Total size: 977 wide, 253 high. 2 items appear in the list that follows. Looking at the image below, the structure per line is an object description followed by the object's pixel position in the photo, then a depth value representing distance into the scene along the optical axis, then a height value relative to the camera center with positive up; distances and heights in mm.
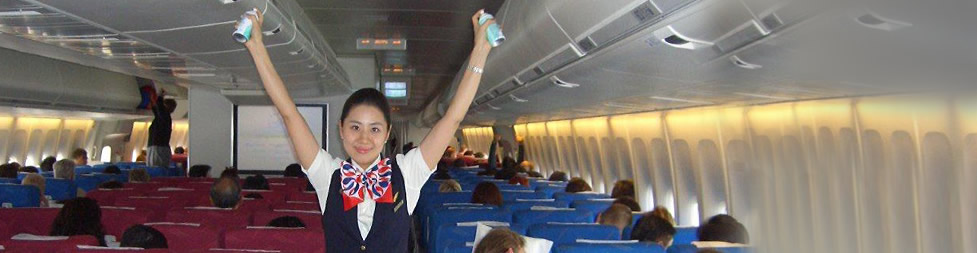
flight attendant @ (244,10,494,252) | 2818 +92
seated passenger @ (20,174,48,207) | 11922 +286
